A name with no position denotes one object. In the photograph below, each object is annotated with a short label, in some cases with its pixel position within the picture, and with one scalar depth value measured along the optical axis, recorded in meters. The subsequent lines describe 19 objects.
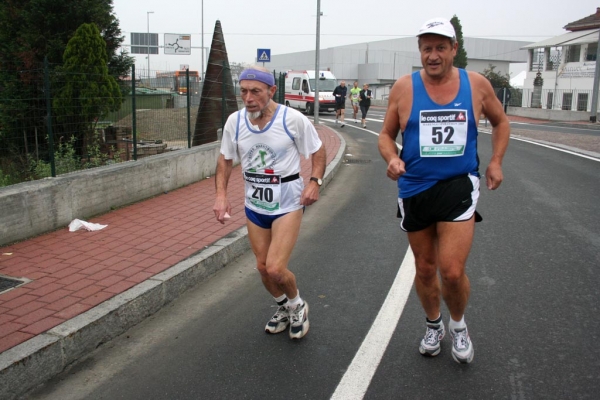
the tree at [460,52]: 65.69
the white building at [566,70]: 41.81
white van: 34.72
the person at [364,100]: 25.19
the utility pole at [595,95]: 30.98
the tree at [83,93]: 7.76
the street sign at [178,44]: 36.34
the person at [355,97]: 27.75
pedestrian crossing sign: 20.30
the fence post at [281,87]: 17.85
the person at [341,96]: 26.11
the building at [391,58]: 80.81
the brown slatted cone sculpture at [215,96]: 12.20
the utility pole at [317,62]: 23.47
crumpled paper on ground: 6.66
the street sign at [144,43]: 41.53
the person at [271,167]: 3.92
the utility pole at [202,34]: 45.94
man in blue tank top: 3.45
